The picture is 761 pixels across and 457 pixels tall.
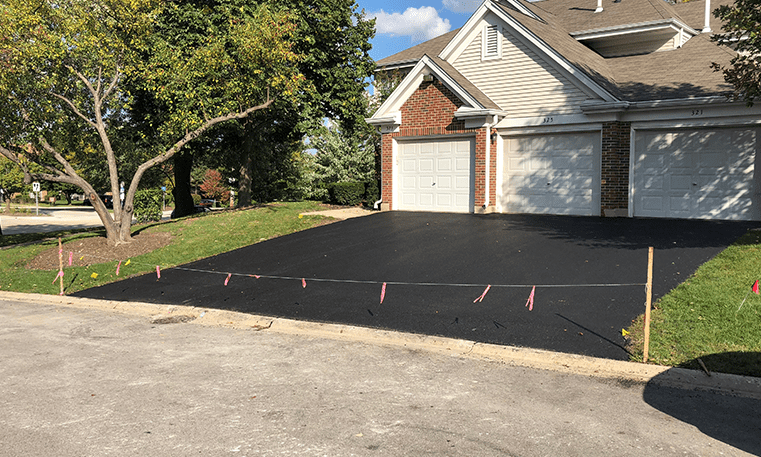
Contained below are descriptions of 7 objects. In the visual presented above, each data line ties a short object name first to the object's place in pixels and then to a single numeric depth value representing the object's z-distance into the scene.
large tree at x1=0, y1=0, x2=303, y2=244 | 15.19
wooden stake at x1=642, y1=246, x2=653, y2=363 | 6.65
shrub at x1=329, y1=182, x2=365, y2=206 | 26.03
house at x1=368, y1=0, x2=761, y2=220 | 16.61
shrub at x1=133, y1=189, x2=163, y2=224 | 32.03
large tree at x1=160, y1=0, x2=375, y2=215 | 23.09
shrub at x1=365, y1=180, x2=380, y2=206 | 27.49
